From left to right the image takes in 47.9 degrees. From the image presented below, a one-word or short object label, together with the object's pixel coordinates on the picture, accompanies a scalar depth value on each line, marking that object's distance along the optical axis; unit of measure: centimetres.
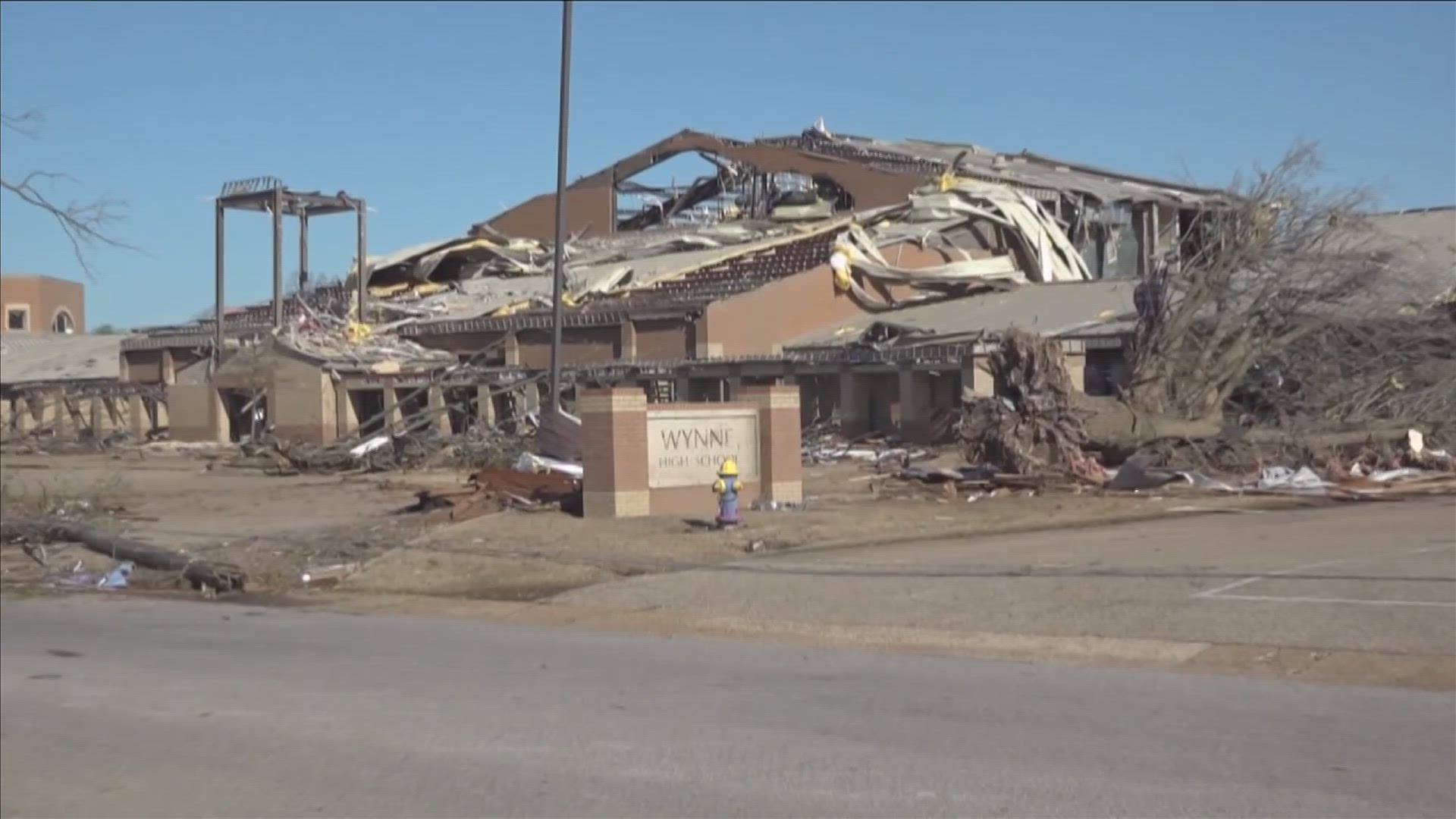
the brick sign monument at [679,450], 2367
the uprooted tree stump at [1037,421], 2666
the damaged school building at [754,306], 4247
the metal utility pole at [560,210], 3088
